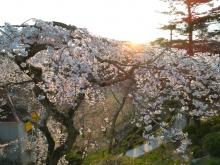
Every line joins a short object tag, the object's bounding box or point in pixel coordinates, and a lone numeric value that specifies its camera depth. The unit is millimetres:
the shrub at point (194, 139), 10508
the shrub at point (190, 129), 11116
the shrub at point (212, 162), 7912
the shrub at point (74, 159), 10414
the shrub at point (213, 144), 8695
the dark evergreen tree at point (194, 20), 13570
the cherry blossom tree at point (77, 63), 3369
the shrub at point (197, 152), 9328
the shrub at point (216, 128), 10430
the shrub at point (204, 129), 10875
